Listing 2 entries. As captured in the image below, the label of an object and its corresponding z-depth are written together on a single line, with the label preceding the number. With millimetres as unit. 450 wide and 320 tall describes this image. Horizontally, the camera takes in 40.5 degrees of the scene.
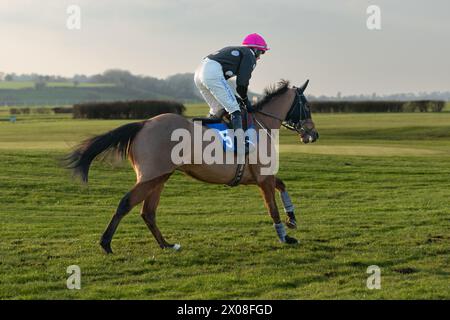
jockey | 8492
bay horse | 8148
